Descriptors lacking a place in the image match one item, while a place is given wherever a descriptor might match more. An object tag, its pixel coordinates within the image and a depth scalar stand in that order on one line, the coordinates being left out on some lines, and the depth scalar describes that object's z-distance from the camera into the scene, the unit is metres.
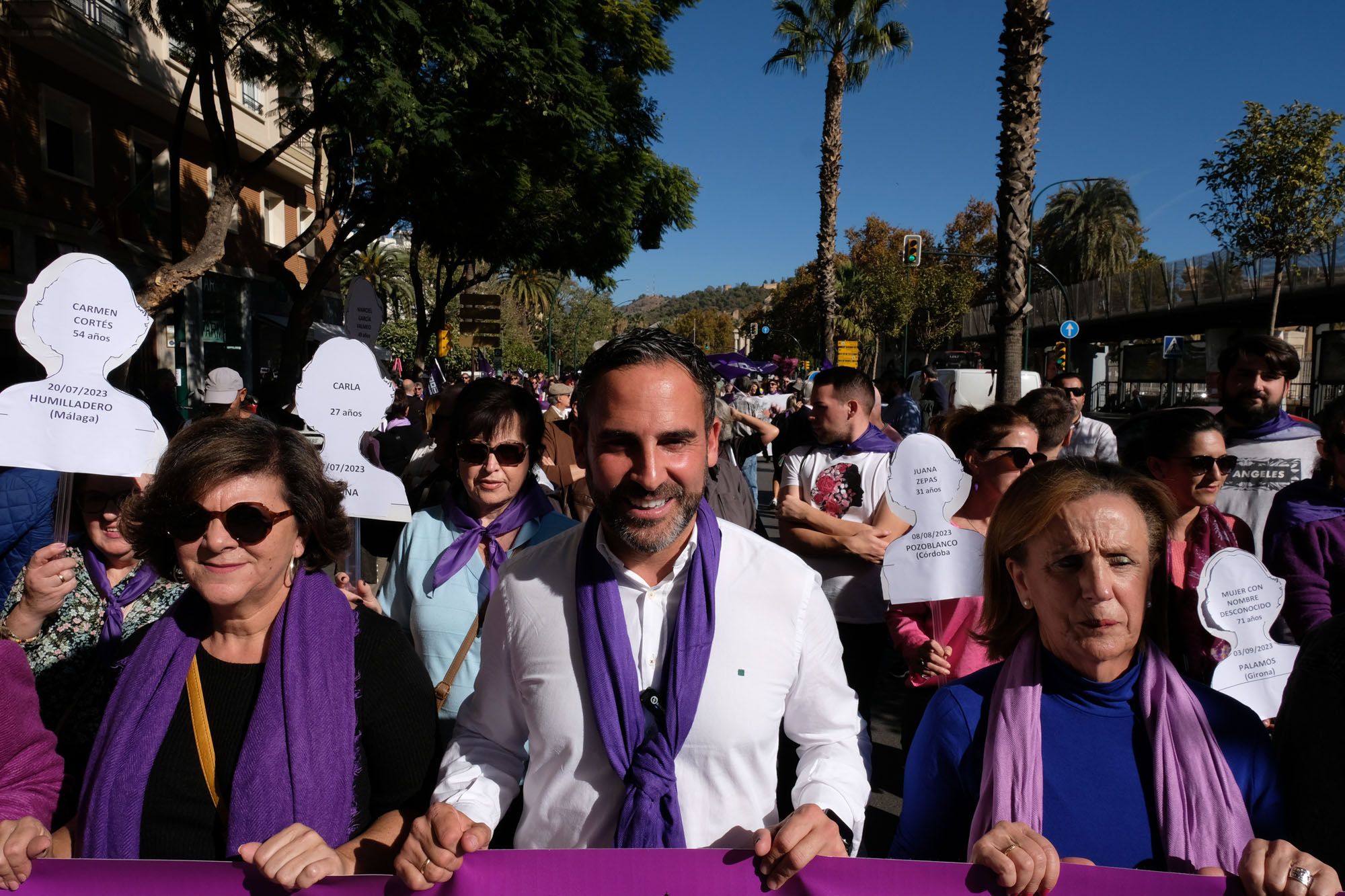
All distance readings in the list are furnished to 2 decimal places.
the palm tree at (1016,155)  8.65
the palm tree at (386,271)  40.69
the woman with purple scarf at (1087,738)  1.69
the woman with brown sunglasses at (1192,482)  2.87
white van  22.78
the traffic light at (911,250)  22.47
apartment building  14.66
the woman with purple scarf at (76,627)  2.16
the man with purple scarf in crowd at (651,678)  1.69
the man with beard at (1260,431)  3.96
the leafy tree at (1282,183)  19.03
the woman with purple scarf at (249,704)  1.81
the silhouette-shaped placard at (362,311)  8.06
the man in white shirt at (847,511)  3.90
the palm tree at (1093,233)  45.50
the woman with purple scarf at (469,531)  2.71
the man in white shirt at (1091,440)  5.56
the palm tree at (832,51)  21.69
